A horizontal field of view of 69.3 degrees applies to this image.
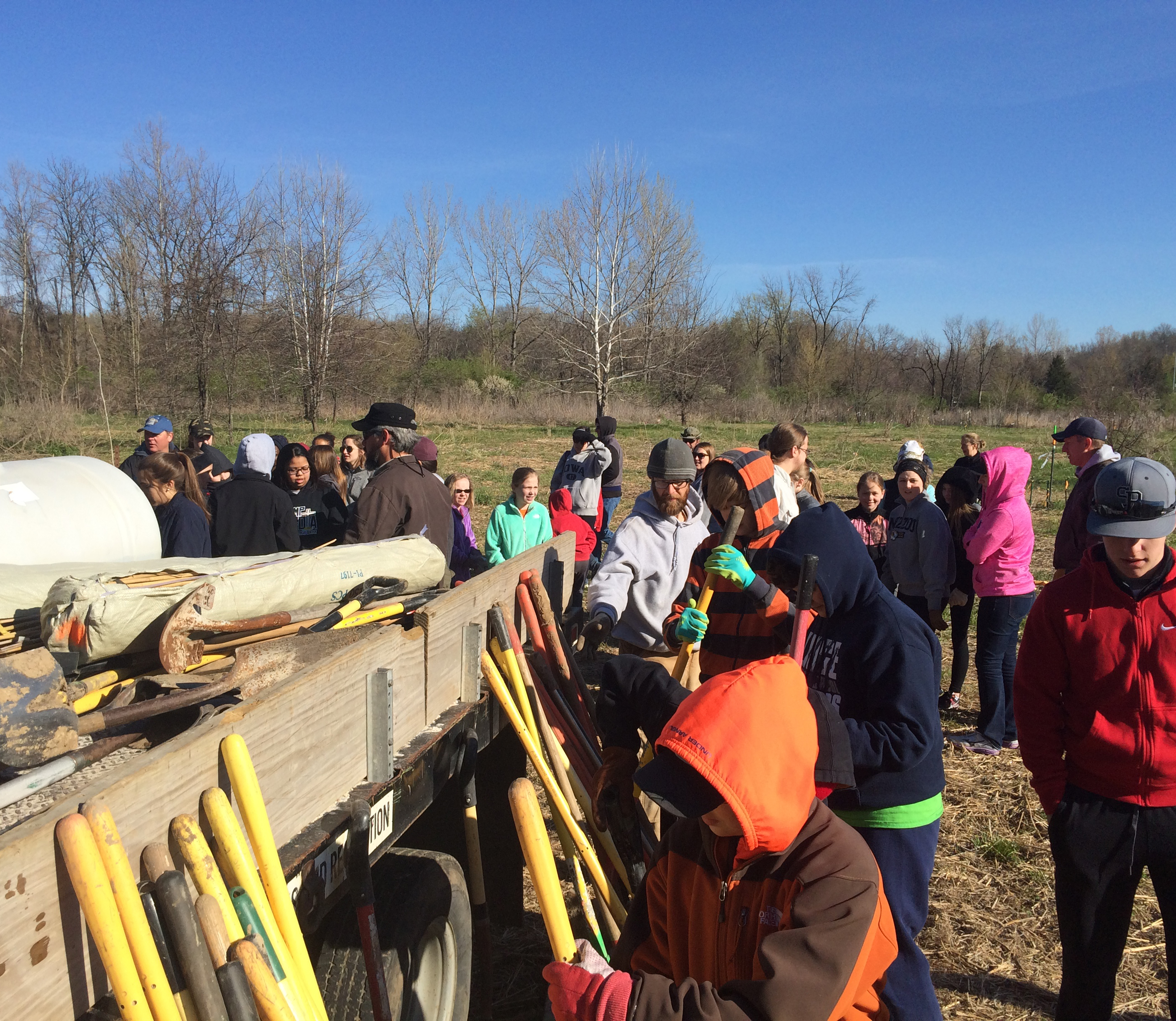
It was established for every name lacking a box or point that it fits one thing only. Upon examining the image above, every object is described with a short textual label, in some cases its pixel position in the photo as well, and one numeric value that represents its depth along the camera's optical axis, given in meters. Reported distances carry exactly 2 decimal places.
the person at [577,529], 6.78
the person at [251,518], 5.50
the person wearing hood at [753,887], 1.46
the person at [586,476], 8.34
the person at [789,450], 4.86
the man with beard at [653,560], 3.96
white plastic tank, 2.87
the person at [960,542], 6.23
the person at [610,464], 9.16
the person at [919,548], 5.97
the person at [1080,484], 5.45
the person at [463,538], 6.65
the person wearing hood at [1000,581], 5.54
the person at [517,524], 6.44
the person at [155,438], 6.93
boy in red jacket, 2.50
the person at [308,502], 6.64
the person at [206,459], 7.01
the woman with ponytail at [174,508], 4.73
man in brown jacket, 4.48
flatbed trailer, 1.23
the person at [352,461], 6.82
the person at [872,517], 6.72
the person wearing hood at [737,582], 3.18
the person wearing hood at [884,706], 2.33
